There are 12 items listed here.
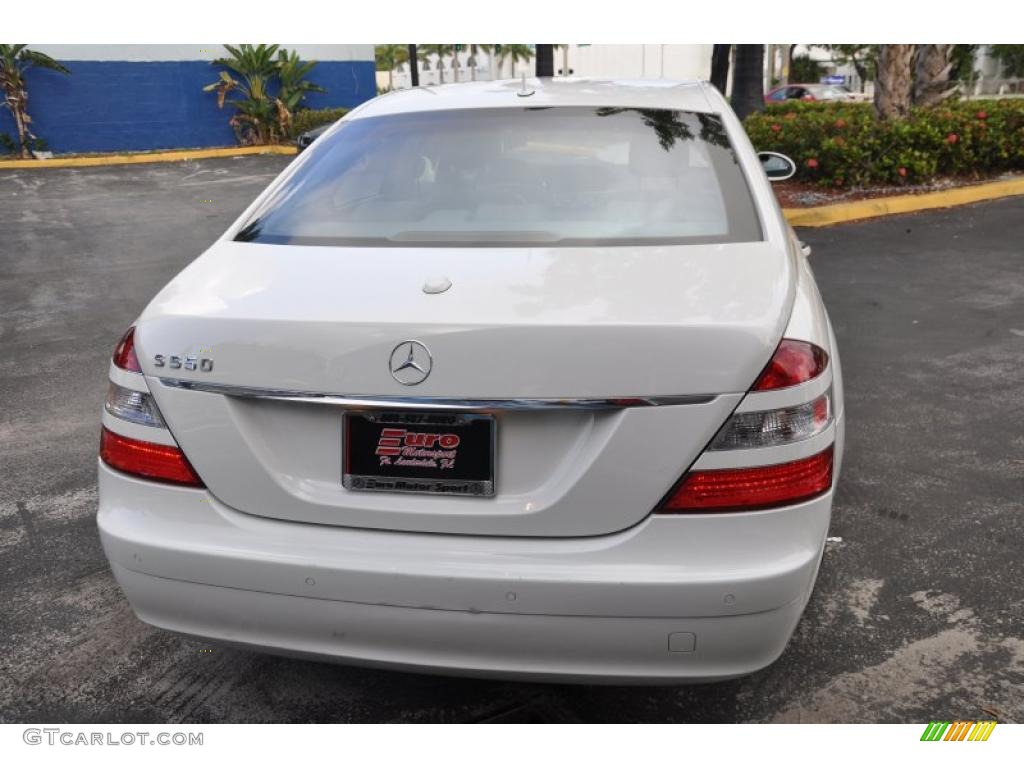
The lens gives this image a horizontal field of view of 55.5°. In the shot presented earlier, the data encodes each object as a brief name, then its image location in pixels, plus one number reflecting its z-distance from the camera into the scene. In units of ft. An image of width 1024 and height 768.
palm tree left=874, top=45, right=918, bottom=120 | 39.93
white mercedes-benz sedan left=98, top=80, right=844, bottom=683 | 6.57
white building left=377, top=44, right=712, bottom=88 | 123.54
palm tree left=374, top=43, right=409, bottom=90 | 228.72
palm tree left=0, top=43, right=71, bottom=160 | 61.16
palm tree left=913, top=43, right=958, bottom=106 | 43.98
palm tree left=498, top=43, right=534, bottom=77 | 170.18
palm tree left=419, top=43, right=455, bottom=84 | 235.81
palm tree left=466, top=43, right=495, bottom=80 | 165.75
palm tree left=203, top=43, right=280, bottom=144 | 68.95
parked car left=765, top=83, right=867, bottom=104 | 108.47
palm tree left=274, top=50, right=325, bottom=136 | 69.92
